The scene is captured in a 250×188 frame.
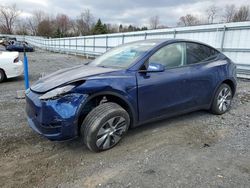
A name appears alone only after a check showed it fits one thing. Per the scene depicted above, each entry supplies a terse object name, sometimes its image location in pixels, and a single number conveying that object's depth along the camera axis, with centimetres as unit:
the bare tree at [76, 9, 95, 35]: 6704
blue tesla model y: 271
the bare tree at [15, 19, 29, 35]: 7862
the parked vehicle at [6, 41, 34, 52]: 2991
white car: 760
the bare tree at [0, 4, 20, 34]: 8006
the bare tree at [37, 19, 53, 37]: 6969
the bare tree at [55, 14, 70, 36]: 7237
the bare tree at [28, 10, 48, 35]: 7779
